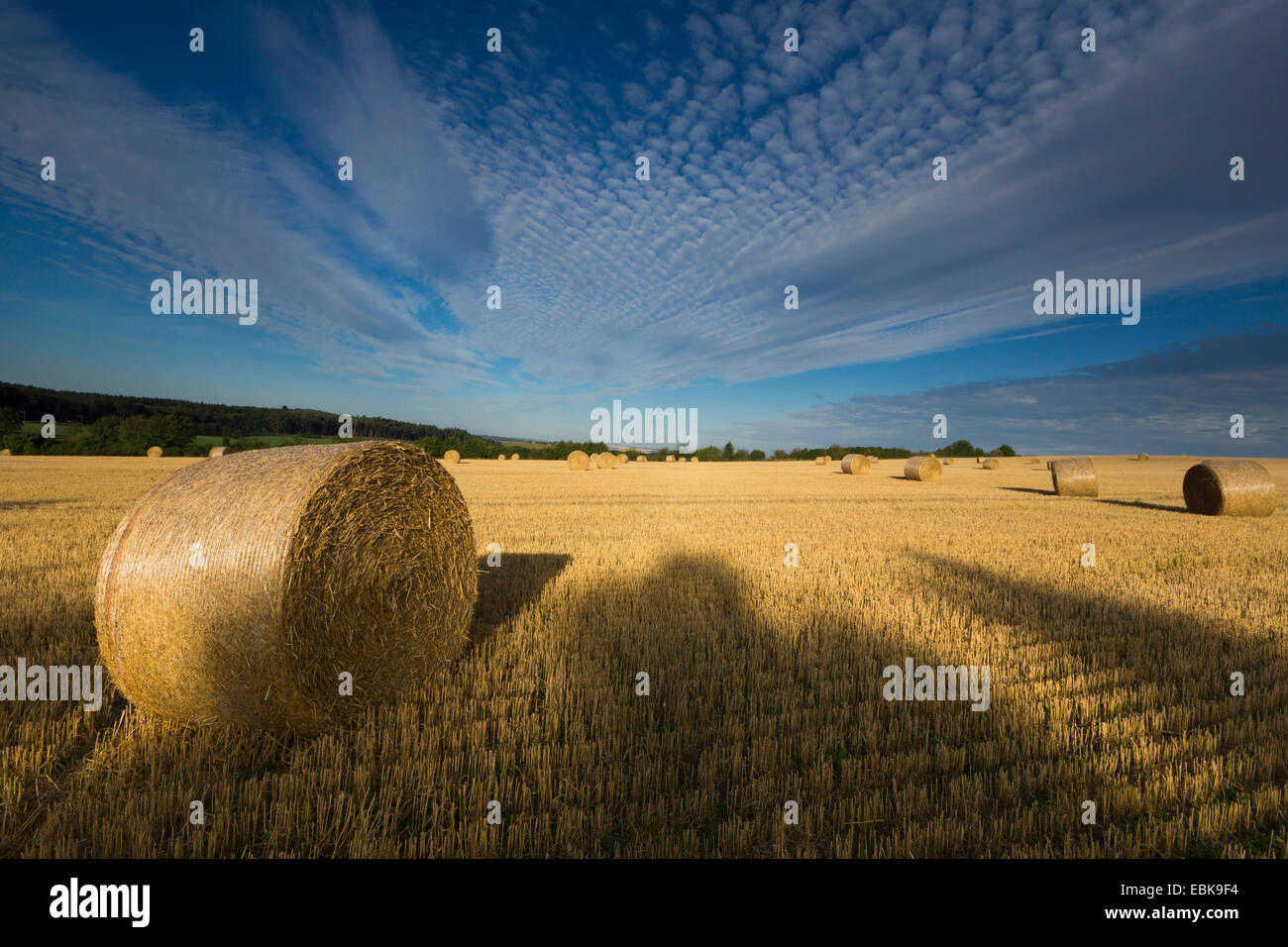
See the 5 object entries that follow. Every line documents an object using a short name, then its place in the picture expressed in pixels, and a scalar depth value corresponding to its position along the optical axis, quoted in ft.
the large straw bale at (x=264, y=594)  12.88
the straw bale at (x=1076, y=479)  77.25
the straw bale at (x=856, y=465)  135.64
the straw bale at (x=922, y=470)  113.12
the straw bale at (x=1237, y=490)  50.85
